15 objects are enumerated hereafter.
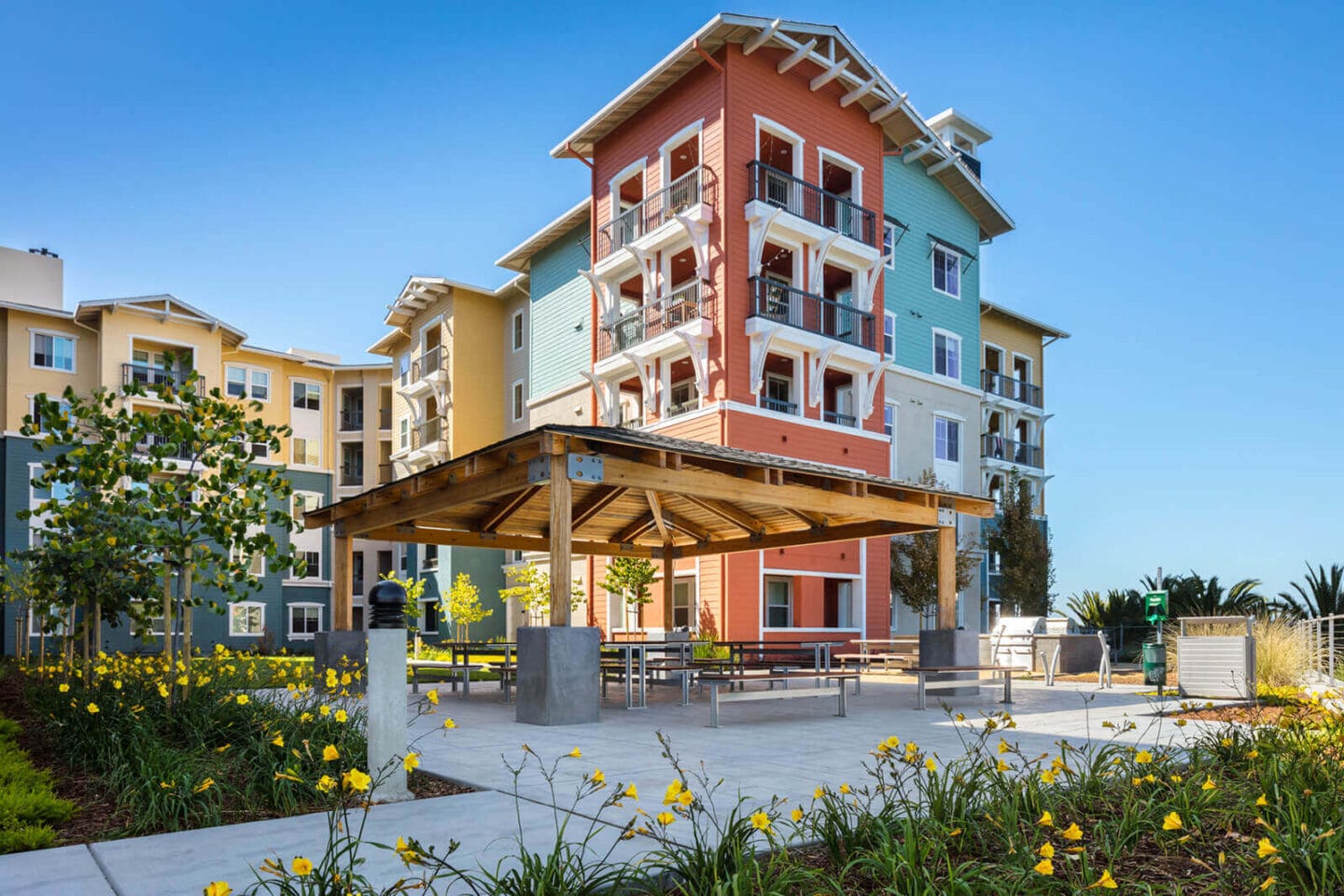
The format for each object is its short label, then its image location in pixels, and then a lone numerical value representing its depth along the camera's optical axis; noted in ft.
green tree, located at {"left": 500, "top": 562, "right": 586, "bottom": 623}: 90.89
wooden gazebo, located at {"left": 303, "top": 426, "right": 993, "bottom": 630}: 34.55
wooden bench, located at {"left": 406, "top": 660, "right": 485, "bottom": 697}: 45.68
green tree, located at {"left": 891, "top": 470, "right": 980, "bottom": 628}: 93.35
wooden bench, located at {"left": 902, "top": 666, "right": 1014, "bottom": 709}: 39.34
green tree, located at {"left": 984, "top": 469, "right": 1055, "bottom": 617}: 106.63
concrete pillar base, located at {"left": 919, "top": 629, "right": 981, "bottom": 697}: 46.39
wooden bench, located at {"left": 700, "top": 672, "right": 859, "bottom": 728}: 33.58
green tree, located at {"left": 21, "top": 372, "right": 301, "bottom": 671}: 29.19
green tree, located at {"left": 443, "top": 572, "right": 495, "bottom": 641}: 103.24
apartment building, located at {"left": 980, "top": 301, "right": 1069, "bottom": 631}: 113.60
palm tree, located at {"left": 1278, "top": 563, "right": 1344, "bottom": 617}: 73.97
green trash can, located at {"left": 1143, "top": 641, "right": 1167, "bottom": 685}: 44.24
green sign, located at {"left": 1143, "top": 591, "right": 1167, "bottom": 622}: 50.06
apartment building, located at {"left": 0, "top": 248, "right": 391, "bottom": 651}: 115.34
